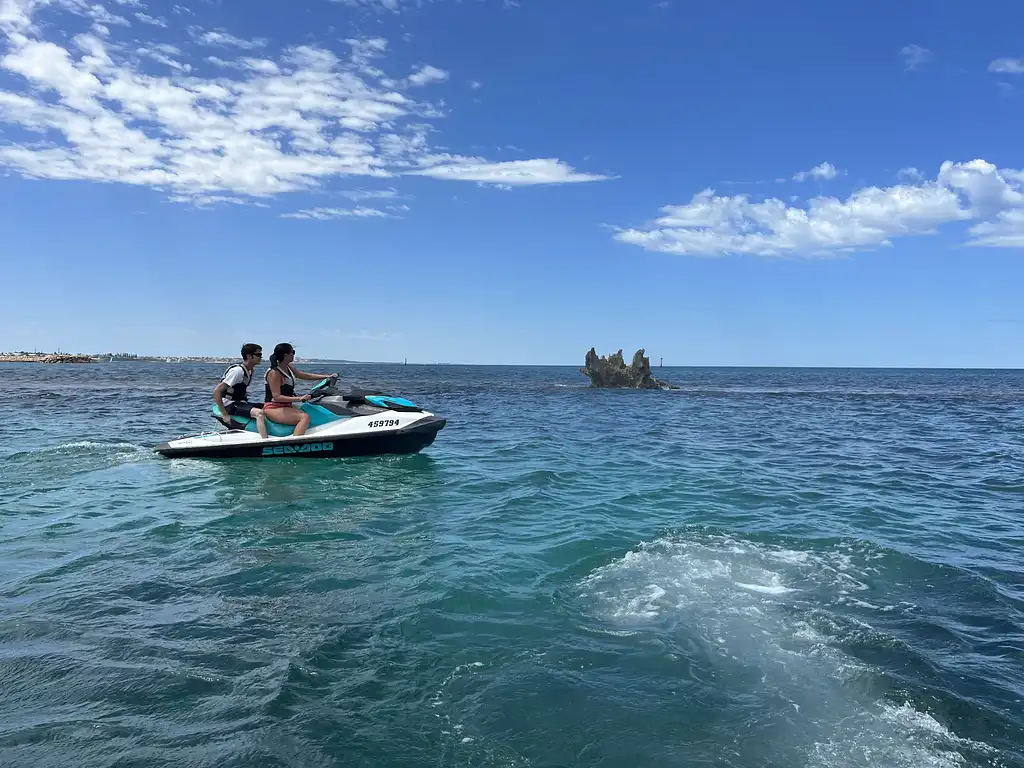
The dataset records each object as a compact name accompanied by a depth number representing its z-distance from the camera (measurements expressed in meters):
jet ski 13.66
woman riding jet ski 13.34
